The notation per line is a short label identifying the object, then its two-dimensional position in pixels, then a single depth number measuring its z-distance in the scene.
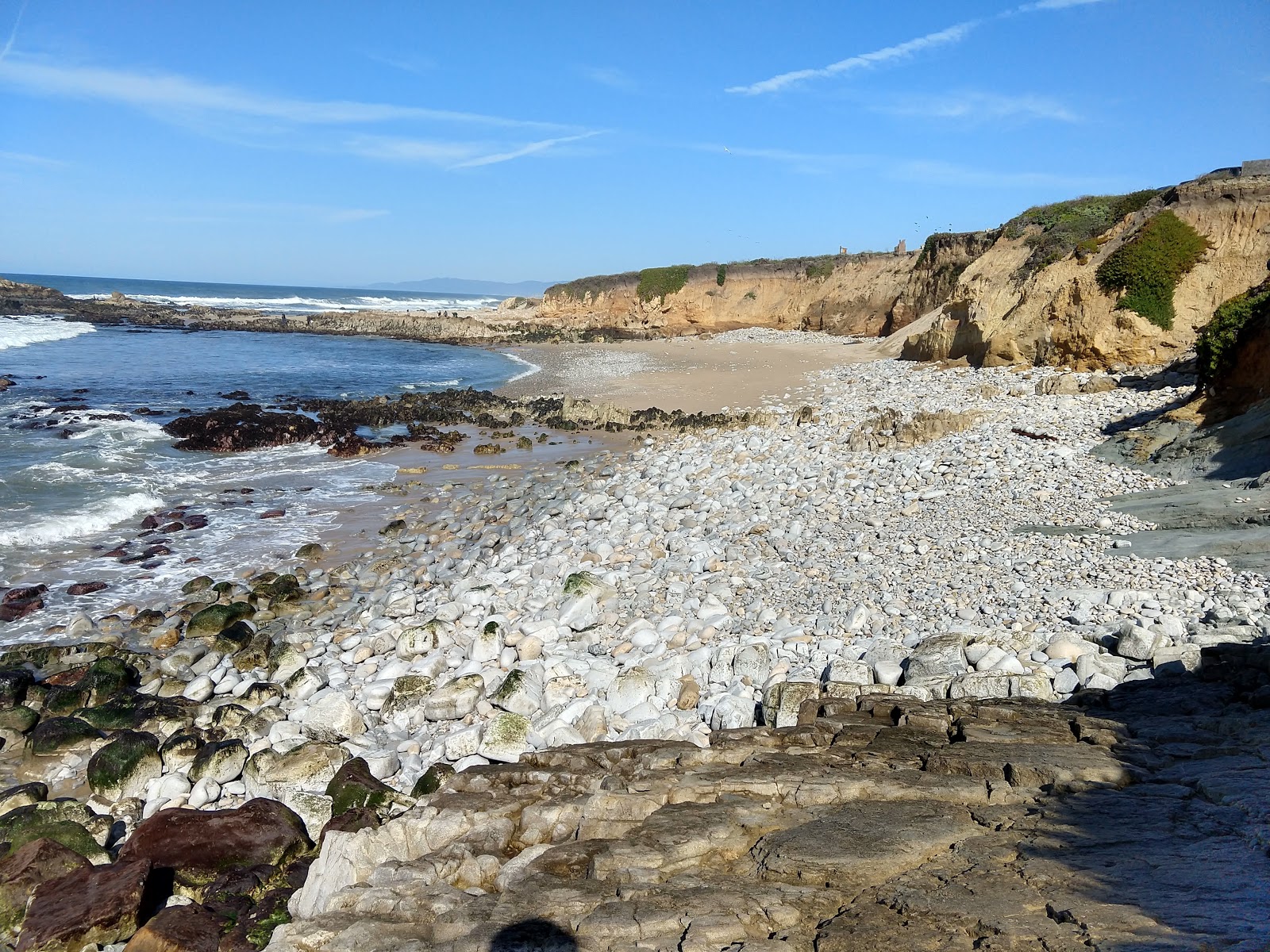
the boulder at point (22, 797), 6.02
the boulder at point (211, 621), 9.08
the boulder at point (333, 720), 6.89
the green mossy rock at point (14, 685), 7.54
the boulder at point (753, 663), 6.52
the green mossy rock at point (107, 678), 7.80
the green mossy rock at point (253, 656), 8.30
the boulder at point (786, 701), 5.78
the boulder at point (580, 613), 8.08
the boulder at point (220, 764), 6.46
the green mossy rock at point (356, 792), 5.76
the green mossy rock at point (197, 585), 10.21
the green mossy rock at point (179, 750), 6.62
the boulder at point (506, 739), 6.22
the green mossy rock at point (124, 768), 6.38
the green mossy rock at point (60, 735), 6.90
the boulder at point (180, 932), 4.44
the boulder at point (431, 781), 5.82
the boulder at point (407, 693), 7.15
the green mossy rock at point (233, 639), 8.66
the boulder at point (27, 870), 4.87
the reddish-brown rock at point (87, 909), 4.57
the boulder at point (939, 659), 5.89
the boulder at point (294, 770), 6.24
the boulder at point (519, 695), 6.72
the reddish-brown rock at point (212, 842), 5.21
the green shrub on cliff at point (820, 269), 46.28
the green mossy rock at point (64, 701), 7.53
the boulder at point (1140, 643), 5.67
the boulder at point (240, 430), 19.12
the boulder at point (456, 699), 6.99
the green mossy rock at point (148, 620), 9.24
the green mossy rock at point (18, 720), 7.26
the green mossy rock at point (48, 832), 5.45
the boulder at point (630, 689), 6.54
